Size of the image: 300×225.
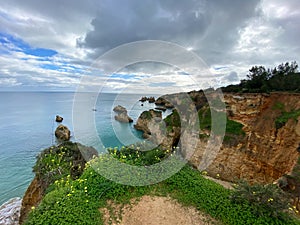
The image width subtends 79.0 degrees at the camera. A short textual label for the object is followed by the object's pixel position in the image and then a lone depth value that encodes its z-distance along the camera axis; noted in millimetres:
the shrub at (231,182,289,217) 4699
